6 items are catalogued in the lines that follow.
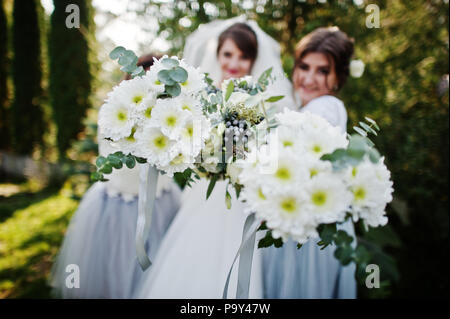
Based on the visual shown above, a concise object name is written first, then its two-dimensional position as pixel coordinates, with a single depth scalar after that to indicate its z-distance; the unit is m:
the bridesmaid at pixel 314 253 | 1.76
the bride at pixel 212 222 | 1.70
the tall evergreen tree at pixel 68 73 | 5.51
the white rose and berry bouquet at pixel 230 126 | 0.96
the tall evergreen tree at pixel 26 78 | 6.26
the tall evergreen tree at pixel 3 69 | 6.80
